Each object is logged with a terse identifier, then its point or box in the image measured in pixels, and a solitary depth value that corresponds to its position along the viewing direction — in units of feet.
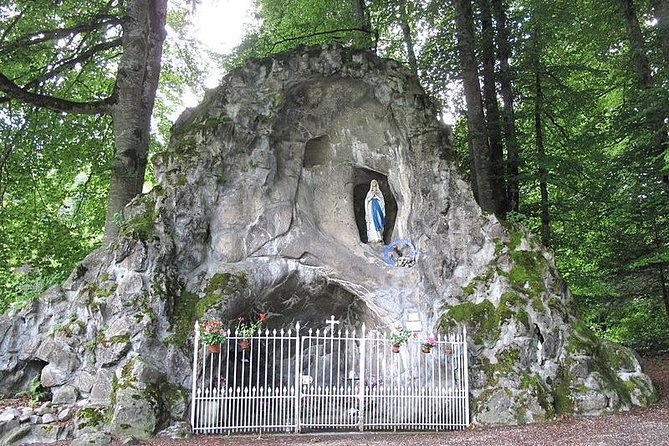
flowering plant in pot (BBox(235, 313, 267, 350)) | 27.81
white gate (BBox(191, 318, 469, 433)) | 27.48
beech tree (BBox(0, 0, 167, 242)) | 35.88
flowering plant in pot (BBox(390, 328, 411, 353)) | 30.04
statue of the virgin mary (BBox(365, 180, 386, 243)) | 39.73
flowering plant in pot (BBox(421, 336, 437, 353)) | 30.35
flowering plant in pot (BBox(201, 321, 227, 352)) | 27.32
